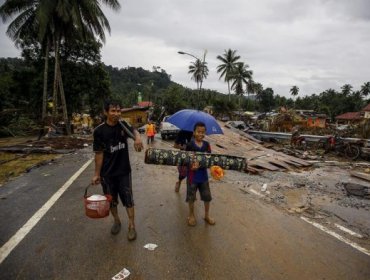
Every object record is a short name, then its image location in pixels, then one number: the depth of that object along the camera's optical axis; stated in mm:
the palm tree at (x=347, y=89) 96312
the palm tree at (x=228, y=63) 59531
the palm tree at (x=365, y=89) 88812
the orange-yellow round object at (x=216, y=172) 4668
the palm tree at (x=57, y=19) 21766
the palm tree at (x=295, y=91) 118188
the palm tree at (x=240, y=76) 60156
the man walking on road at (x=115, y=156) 3969
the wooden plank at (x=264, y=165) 9946
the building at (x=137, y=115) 54909
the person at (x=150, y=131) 18630
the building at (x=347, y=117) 60931
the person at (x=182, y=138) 6109
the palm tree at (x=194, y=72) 63344
